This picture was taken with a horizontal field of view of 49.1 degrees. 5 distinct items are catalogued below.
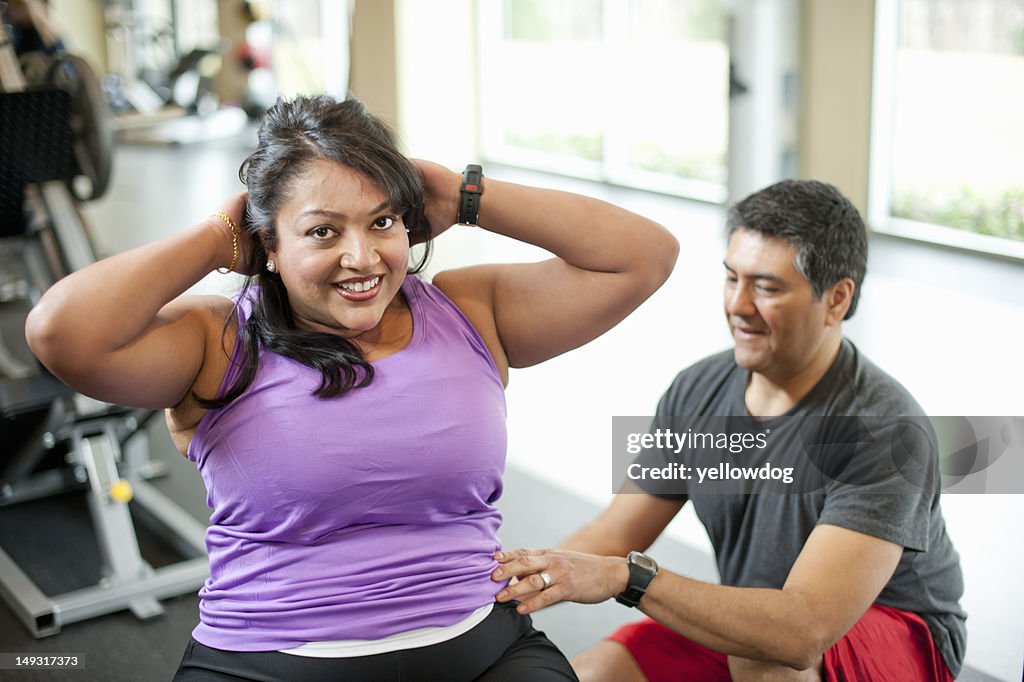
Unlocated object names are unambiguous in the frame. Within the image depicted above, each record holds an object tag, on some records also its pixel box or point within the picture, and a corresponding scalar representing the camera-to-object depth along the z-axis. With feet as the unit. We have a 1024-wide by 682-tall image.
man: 4.77
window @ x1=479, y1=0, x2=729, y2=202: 21.21
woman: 4.49
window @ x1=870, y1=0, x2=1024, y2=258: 16.08
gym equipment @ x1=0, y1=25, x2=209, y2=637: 8.81
